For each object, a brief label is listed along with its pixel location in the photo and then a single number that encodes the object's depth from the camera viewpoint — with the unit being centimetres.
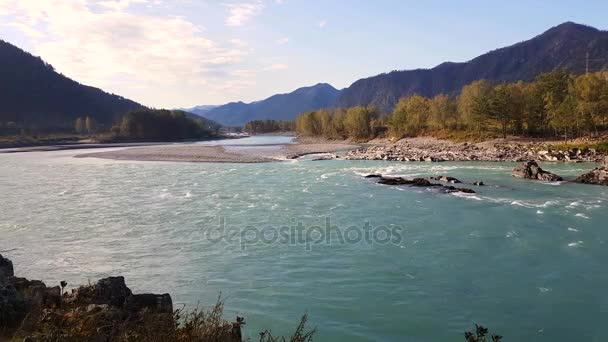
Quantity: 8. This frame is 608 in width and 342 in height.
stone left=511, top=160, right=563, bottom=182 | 4369
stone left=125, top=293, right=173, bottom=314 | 1142
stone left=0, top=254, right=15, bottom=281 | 1410
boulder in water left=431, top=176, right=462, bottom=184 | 4428
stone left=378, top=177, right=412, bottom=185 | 4341
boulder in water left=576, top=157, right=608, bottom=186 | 4072
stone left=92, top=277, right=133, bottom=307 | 1106
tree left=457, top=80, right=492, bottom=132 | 9481
